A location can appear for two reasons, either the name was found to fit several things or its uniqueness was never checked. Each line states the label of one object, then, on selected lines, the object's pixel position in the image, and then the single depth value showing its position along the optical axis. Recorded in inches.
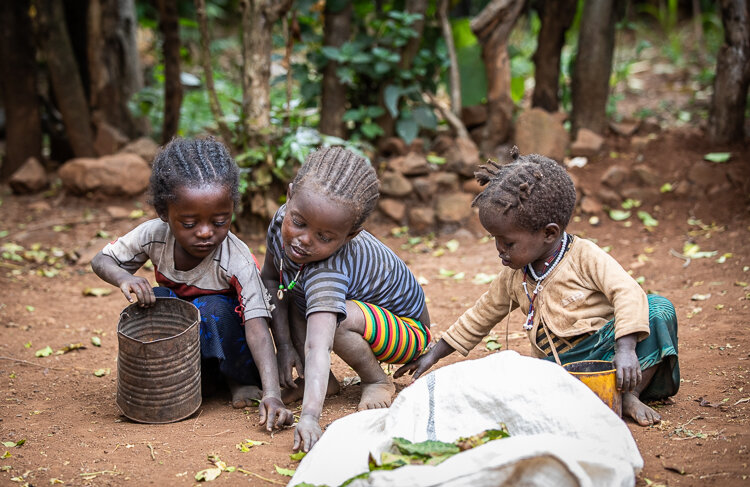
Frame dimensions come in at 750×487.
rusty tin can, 110.6
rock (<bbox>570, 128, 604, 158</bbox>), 248.7
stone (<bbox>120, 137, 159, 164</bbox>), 268.8
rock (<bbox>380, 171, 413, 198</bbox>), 242.7
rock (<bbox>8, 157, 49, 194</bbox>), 268.1
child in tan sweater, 103.6
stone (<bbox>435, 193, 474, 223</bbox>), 239.1
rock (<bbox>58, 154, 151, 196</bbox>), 252.1
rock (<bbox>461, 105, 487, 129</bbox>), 259.8
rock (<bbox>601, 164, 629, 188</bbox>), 237.6
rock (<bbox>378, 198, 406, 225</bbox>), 242.4
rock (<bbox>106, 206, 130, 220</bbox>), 247.9
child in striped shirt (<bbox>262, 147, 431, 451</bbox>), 105.0
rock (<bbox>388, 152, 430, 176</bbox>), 242.8
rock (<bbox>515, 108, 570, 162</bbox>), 244.4
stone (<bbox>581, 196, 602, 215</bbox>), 233.6
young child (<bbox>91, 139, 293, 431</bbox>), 113.0
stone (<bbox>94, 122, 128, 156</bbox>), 276.7
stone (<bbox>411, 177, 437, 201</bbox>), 241.8
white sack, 71.4
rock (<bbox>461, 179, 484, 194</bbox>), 243.1
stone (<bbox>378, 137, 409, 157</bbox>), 249.9
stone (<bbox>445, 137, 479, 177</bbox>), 244.7
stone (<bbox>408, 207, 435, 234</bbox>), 239.1
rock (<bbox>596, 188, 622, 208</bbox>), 235.0
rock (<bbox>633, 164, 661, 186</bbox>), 235.5
